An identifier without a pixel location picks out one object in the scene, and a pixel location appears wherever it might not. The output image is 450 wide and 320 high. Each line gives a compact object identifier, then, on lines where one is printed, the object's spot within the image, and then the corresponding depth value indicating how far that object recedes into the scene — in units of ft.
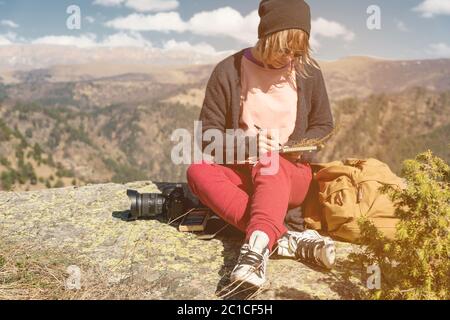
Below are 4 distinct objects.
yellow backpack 10.37
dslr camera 12.84
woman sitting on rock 9.98
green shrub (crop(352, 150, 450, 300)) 7.45
